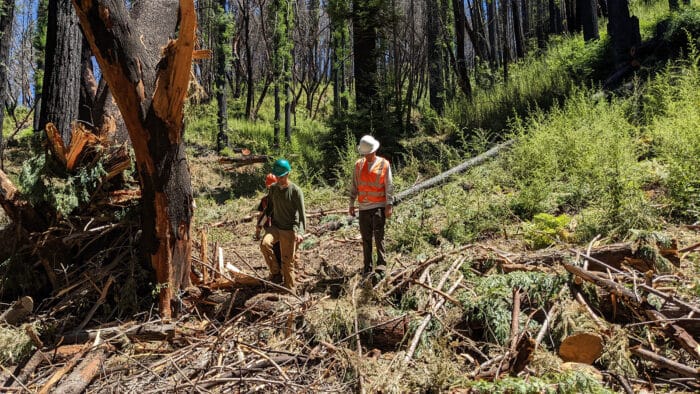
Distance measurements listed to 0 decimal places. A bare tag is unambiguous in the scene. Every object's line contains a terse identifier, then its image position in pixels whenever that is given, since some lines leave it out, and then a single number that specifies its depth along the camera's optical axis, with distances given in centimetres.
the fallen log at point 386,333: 420
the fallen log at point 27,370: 392
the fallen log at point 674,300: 330
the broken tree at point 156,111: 429
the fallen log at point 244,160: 1402
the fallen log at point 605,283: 375
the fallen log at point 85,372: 373
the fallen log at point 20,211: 511
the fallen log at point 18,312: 459
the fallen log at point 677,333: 313
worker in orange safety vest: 546
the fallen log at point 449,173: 858
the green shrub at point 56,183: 497
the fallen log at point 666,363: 292
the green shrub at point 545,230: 569
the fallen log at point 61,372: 372
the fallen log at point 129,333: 442
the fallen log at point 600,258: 440
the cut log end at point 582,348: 343
